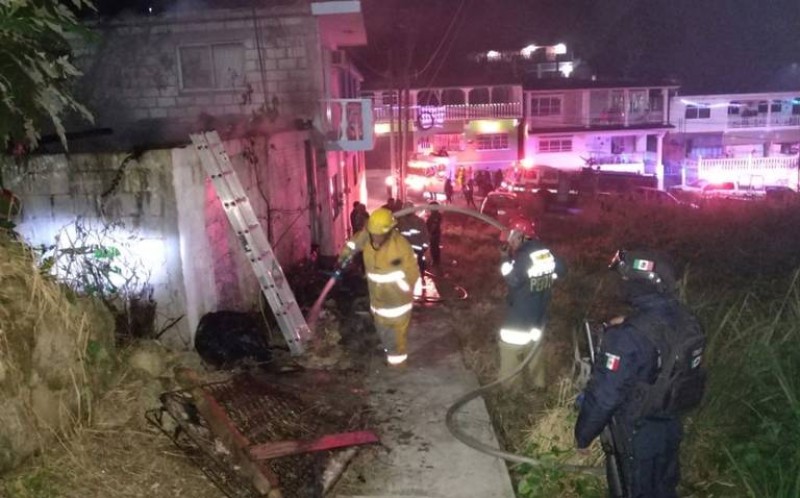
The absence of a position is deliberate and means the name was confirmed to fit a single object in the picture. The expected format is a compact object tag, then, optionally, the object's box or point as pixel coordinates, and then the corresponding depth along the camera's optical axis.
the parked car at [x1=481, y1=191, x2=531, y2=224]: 19.81
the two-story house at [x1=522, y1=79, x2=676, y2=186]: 37.28
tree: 4.83
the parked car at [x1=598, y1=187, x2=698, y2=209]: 21.05
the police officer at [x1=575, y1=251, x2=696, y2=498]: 3.58
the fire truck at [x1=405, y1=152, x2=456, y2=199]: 27.44
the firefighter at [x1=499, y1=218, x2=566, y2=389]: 5.76
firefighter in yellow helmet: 6.77
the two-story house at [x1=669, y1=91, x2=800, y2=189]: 40.75
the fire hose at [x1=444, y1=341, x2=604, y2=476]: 4.66
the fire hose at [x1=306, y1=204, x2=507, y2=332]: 7.53
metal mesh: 4.53
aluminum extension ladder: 6.91
